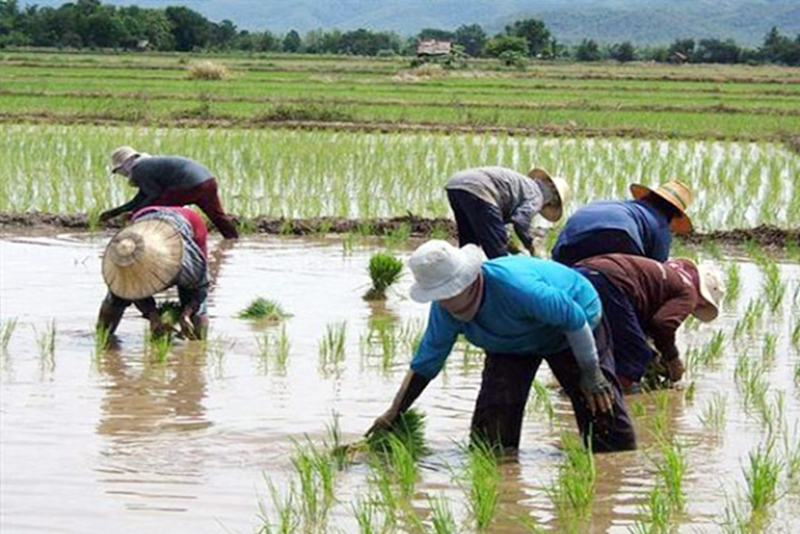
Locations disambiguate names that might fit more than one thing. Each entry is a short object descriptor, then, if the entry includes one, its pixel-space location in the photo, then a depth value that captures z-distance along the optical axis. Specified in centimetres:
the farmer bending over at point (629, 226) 1223
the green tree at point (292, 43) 14125
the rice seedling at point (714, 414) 1133
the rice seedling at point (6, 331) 1394
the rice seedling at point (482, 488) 852
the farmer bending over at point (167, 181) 1837
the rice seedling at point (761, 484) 873
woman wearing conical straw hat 1370
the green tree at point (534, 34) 12606
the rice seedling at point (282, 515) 825
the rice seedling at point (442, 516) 768
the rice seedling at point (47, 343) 1362
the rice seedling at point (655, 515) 808
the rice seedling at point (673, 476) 885
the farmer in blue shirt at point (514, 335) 891
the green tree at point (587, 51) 12419
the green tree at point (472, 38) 15425
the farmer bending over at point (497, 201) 1512
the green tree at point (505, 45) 10925
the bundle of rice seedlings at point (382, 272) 1691
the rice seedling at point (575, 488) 873
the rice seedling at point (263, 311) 1569
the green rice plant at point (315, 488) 868
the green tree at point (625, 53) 12290
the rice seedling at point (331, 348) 1361
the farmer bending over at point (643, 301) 1117
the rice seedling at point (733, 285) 1690
